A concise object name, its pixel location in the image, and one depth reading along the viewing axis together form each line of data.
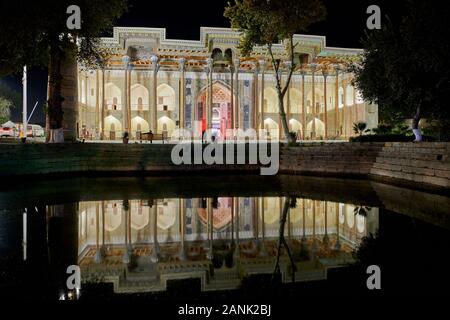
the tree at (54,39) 11.66
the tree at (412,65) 12.82
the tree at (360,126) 25.96
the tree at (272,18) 18.33
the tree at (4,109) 39.41
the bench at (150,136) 23.23
